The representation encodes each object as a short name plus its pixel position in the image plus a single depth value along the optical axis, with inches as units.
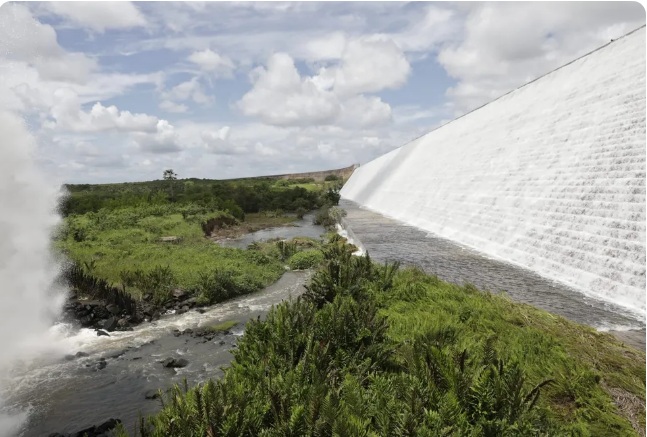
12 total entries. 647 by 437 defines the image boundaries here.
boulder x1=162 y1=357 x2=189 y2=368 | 426.3
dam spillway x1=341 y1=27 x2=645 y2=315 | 420.5
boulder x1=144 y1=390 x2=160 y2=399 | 362.6
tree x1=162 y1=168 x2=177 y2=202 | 2998.5
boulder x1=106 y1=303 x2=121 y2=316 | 570.6
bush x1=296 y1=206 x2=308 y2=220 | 2131.6
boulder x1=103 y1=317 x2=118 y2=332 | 533.0
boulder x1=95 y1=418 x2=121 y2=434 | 307.2
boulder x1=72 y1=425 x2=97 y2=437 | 300.2
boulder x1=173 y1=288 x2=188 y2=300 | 659.4
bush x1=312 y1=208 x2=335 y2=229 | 1608.5
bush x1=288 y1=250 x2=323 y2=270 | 890.7
